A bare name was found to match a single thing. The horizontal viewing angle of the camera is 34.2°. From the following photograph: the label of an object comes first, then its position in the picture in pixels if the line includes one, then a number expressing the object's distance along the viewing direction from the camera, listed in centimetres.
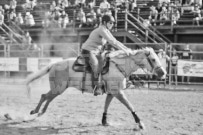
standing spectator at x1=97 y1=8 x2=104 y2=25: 1790
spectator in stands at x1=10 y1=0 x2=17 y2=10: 2051
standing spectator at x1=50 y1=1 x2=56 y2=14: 1932
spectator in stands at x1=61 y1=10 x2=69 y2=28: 1844
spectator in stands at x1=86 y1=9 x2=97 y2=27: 1809
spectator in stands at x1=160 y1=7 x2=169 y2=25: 1680
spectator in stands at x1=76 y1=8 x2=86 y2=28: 1845
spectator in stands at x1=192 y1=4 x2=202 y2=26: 1633
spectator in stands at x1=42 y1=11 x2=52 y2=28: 1891
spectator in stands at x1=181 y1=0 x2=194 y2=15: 1680
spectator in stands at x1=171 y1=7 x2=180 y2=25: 1670
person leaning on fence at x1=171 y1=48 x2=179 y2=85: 1416
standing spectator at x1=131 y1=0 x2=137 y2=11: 1809
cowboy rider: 662
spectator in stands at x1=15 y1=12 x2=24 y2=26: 1941
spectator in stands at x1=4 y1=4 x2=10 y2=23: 2042
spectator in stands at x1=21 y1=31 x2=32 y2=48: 1779
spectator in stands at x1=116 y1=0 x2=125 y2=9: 1816
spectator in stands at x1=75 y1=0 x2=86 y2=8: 1946
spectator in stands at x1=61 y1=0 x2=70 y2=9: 1973
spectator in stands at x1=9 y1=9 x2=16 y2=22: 1994
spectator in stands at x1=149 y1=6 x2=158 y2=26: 1716
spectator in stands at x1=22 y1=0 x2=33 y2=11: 2030
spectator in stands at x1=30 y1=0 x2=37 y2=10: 2030
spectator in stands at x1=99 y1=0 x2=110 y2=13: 1780
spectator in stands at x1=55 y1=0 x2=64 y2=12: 1938
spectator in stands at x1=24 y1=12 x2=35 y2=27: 1947
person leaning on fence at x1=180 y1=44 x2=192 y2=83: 1434
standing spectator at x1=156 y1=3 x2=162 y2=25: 1723
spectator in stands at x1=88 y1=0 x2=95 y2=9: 1925
